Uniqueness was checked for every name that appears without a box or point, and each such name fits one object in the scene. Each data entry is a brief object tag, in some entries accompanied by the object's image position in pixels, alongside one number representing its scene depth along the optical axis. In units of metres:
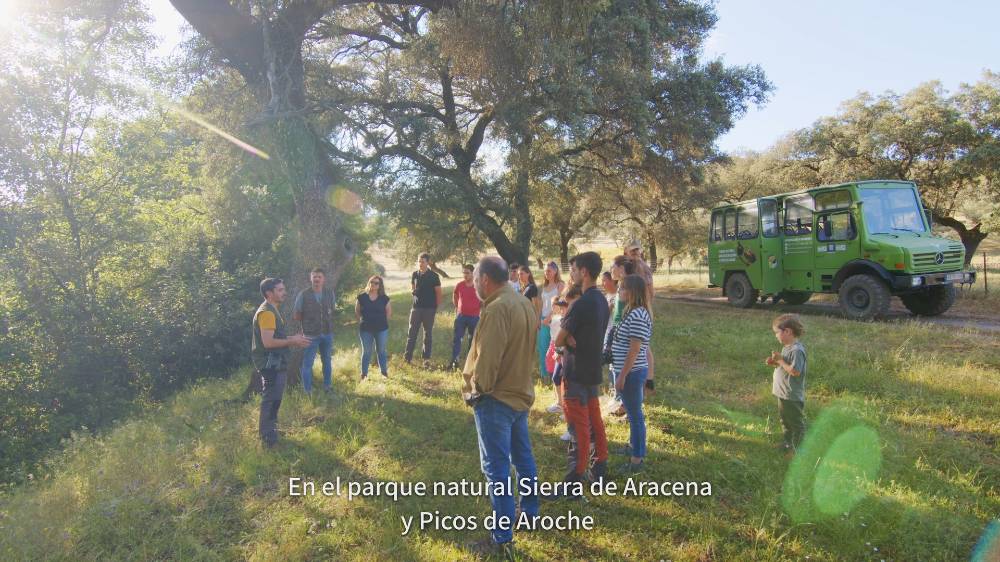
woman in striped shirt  4.14
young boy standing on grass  4.20
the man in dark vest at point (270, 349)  4.95
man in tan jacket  3.11
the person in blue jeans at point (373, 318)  7.36
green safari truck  9.38
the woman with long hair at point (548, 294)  6.72
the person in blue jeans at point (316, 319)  6.81
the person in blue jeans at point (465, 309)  8.05
